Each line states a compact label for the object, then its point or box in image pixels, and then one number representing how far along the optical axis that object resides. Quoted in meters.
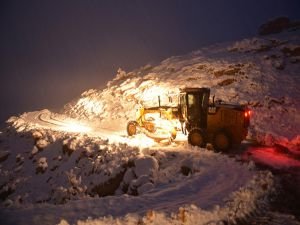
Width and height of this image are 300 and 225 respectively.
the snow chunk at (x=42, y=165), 20.20
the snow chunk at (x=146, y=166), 13.62
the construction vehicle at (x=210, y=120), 16.55
